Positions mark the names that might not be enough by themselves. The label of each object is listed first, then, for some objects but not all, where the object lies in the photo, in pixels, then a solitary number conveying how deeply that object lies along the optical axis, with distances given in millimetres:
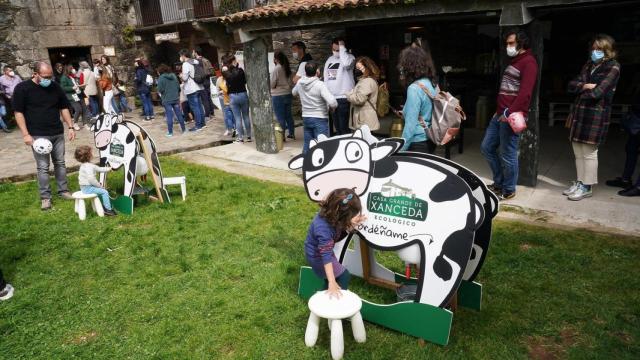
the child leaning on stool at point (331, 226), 2959
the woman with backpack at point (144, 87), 12977
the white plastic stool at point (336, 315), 2881
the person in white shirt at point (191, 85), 10570
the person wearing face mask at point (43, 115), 5902
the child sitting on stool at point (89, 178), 5742
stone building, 15062
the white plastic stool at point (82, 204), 5805
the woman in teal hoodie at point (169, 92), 10516
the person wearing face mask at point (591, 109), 4836
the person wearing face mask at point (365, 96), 6289
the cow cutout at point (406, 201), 2916
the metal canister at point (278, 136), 8752
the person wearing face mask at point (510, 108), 4957
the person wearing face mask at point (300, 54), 8688
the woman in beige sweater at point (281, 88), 9153
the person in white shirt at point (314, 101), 6820
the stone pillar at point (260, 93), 8219
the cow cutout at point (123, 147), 5879
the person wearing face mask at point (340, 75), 7520
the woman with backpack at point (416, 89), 4516
